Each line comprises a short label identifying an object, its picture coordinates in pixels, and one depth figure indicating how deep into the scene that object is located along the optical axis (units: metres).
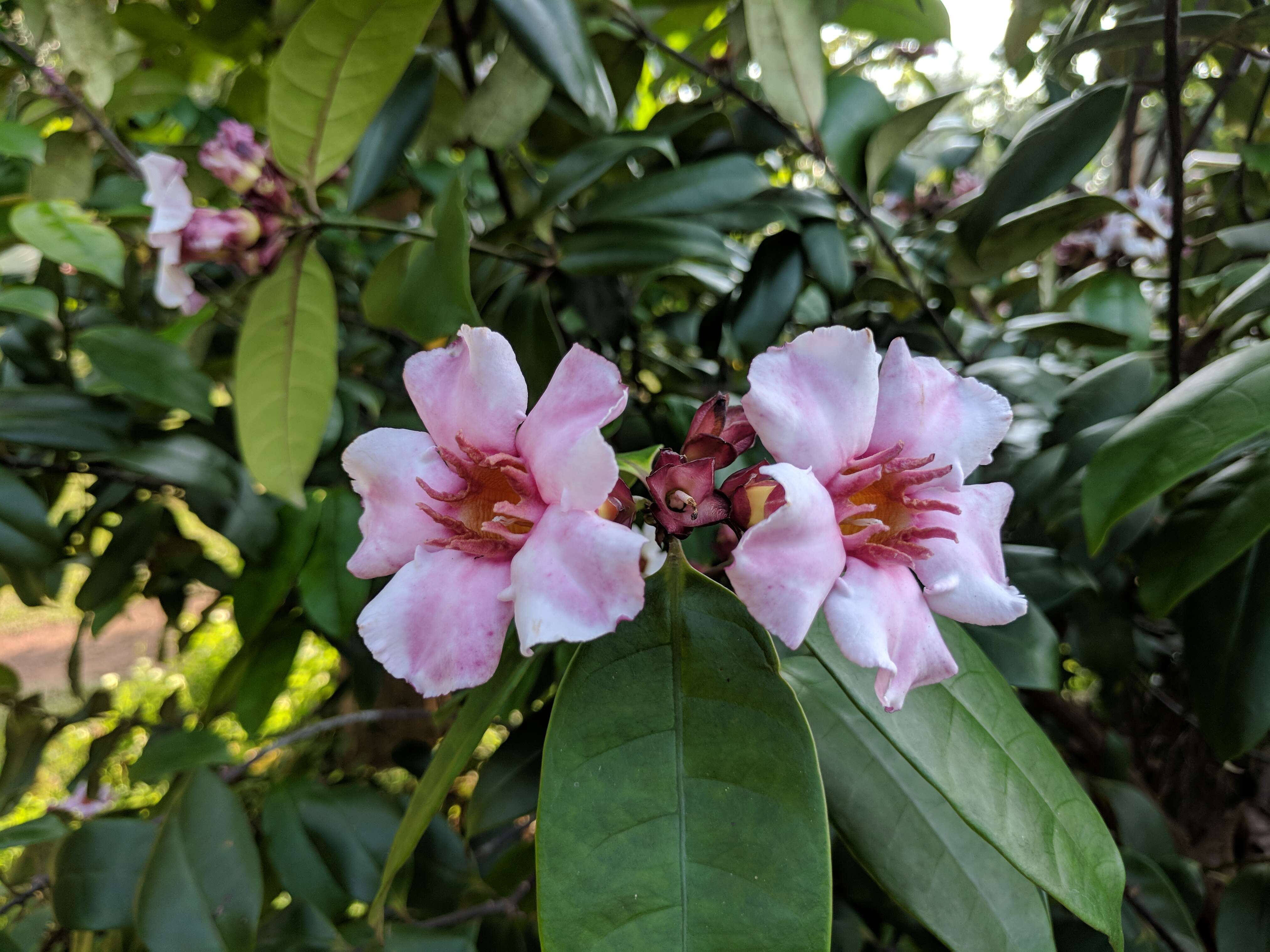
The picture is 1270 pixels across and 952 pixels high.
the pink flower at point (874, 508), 0.15
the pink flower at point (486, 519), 0.15
